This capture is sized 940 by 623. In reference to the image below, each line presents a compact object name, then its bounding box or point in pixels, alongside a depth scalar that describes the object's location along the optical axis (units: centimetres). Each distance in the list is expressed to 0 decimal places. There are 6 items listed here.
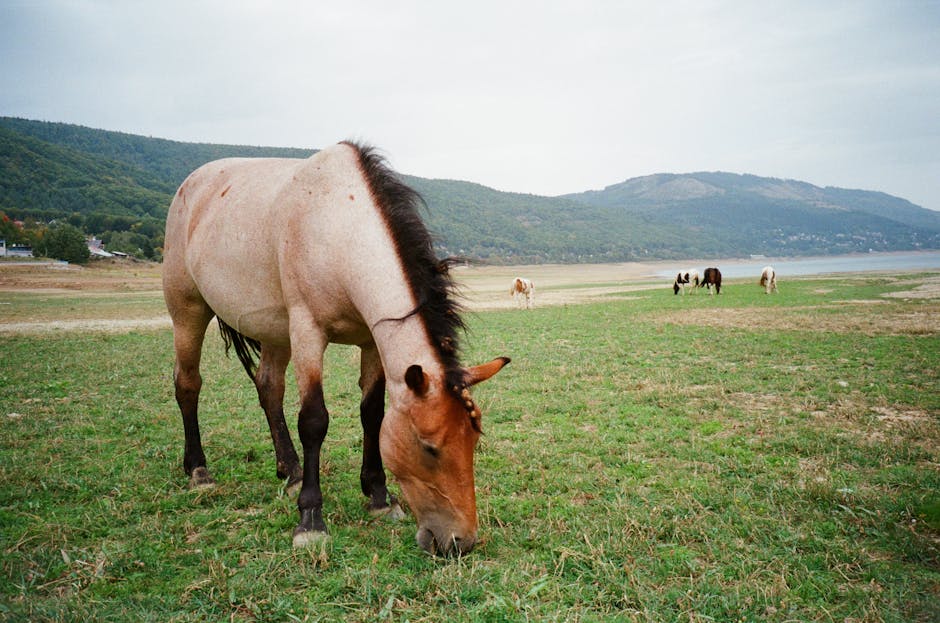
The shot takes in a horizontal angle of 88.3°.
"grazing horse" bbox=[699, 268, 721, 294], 3209
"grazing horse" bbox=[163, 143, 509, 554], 315
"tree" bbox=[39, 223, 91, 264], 5903
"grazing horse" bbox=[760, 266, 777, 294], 3069
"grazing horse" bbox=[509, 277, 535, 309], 2858
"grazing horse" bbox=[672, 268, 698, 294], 3448
